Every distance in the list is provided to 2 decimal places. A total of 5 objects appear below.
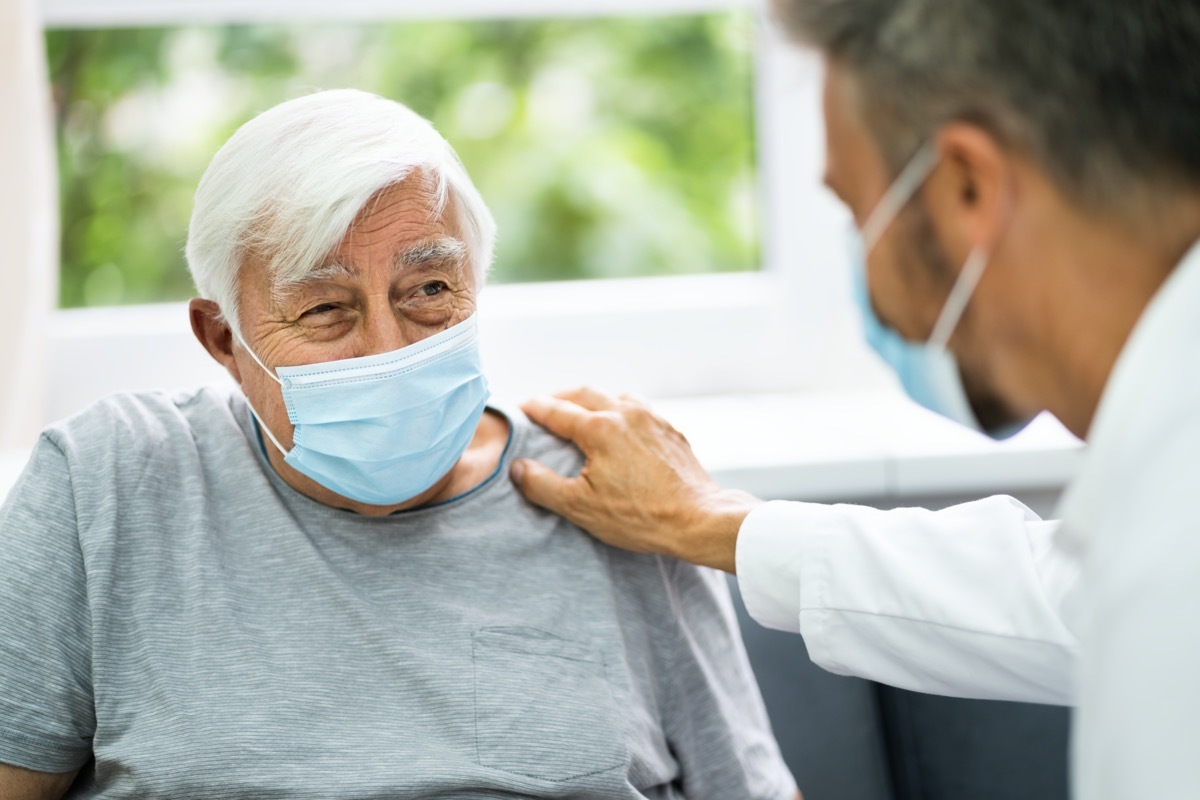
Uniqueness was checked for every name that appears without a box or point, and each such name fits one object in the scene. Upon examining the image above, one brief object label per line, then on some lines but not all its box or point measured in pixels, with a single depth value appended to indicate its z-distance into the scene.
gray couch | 1.82
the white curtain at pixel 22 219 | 2.11
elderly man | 1.31
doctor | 0.77
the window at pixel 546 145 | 3.58
